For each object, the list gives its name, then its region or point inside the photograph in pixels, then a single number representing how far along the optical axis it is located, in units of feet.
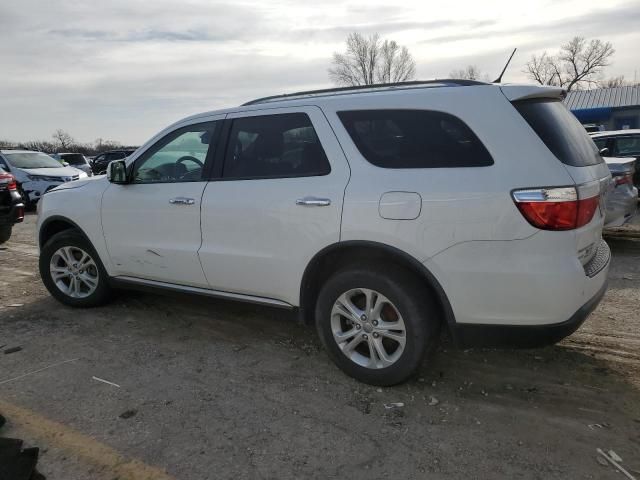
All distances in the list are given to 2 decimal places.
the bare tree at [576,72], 214.90
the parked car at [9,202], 26.13
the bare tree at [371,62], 190.67
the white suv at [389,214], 8.99
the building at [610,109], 122.11
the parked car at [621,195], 21.30
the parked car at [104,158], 73.14
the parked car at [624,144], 32.32
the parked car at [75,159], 71.20
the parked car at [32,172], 45.27
